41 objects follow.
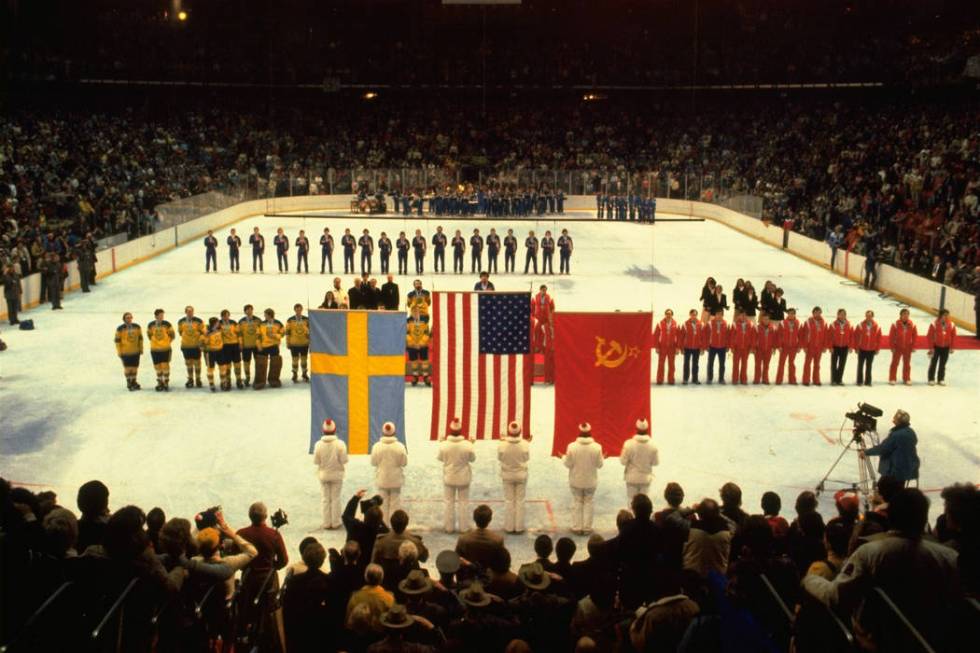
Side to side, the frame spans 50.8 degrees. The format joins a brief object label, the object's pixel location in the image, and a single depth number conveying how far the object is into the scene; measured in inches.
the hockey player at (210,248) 1298.0
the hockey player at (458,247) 1306.6
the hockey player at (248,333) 767.1
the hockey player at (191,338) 767.7
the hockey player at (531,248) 1295.5
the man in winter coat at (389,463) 489.4
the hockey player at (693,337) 793.6
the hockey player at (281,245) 1309.1
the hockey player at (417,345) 776.9
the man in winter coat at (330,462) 497.4
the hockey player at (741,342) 798.5
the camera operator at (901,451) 490.3
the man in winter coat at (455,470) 498.9
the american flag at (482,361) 540.1
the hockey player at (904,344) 807.7
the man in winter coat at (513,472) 492.7
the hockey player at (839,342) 797.2
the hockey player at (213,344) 762.2
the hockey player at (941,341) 801.6
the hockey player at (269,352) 769.6
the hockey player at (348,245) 1284.4
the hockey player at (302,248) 1291.8
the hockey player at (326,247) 1290.6
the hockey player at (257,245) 1304.1
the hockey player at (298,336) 779.4
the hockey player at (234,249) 1298.0
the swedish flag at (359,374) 532.4
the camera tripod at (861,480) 518.9
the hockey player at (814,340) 796.6
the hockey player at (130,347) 753.6
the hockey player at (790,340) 797.2
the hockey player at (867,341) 791.1
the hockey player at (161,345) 753.0
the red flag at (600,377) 539.8
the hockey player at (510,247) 1307.8
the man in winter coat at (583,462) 494.9
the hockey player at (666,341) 791.1
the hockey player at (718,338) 794.8
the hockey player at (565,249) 1286.9
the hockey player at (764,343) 795.4
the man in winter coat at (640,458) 502.6
